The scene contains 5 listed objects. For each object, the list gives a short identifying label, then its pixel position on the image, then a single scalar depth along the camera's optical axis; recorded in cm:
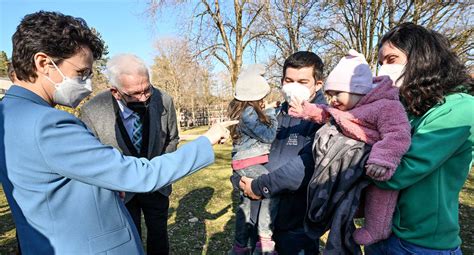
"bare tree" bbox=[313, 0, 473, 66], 1033
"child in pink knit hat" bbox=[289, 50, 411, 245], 131
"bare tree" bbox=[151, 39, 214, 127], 3083
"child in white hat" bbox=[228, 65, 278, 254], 215
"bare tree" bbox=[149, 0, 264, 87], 1195
